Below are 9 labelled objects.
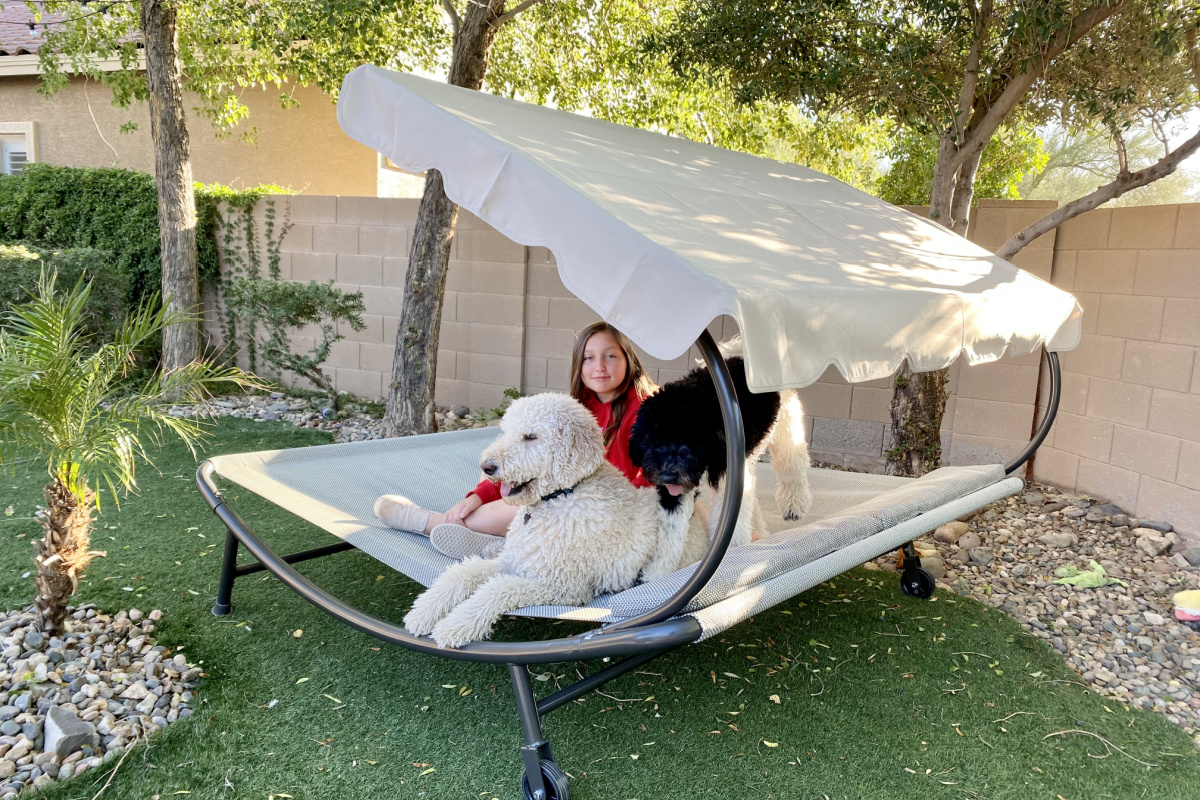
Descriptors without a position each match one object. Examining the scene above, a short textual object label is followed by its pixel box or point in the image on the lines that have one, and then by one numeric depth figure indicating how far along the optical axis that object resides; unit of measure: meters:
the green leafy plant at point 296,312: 5.94
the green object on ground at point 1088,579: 3.63
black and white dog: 2.14
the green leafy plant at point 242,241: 7.10
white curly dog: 2.16
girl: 2.78
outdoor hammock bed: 1.83
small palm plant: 2.47
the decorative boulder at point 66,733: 2.22
